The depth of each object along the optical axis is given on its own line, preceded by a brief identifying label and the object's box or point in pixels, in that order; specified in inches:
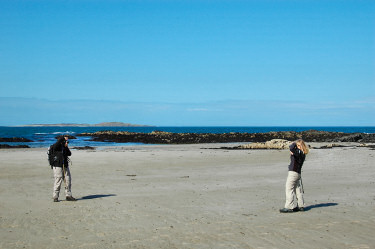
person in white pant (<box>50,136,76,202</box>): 474.3
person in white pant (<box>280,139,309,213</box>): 410.3
